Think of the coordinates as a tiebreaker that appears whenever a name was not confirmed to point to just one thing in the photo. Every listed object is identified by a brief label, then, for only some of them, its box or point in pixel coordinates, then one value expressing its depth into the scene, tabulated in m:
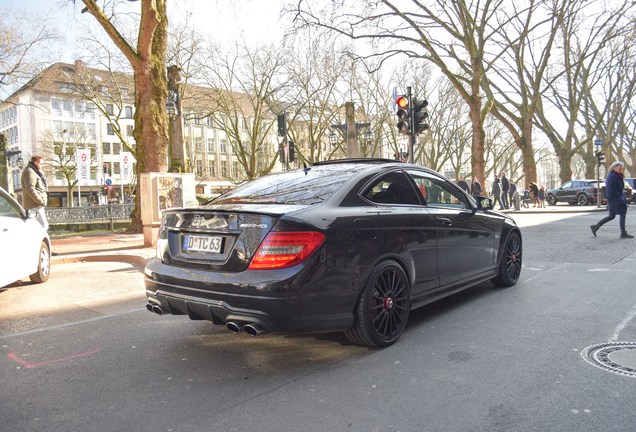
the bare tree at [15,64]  24.45
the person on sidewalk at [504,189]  27.73
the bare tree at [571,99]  31.44
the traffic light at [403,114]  12.43
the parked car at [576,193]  30.72
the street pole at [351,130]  27.33
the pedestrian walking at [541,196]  30.72
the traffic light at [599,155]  25.52
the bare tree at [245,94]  33.25
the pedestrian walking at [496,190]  27.07
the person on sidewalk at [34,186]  9.88
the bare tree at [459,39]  21.72
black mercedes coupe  3.50
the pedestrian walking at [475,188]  24.72
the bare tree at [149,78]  13.52
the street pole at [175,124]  19.06
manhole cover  3.46
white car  6.22
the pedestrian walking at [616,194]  10.98
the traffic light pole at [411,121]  12.47
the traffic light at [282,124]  16.16
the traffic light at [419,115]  12.49
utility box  11.61
